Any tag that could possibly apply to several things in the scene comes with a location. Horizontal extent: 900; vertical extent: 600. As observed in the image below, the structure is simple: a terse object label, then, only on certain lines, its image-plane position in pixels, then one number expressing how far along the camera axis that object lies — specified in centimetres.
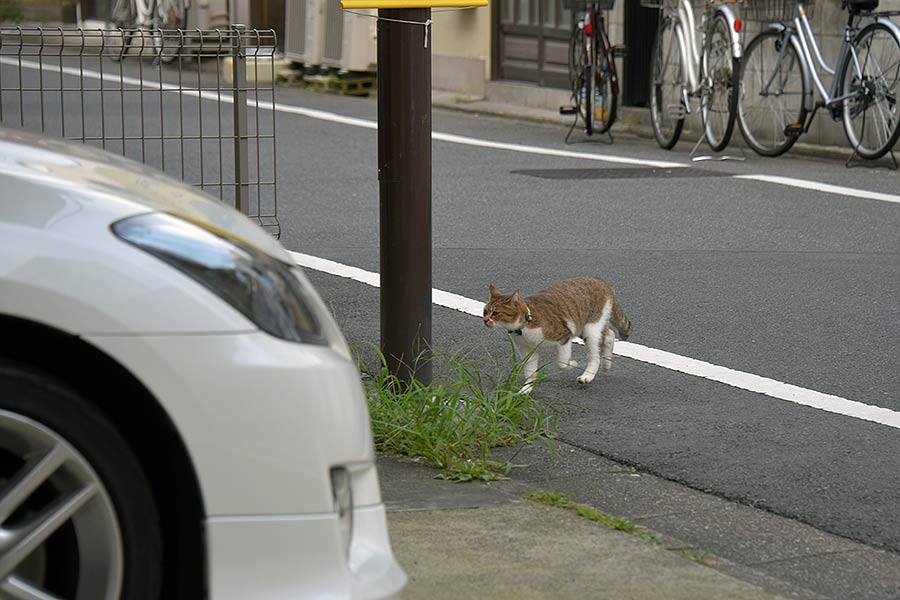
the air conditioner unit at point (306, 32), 2044
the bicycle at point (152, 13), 2523
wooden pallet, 1970
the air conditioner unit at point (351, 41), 1945
